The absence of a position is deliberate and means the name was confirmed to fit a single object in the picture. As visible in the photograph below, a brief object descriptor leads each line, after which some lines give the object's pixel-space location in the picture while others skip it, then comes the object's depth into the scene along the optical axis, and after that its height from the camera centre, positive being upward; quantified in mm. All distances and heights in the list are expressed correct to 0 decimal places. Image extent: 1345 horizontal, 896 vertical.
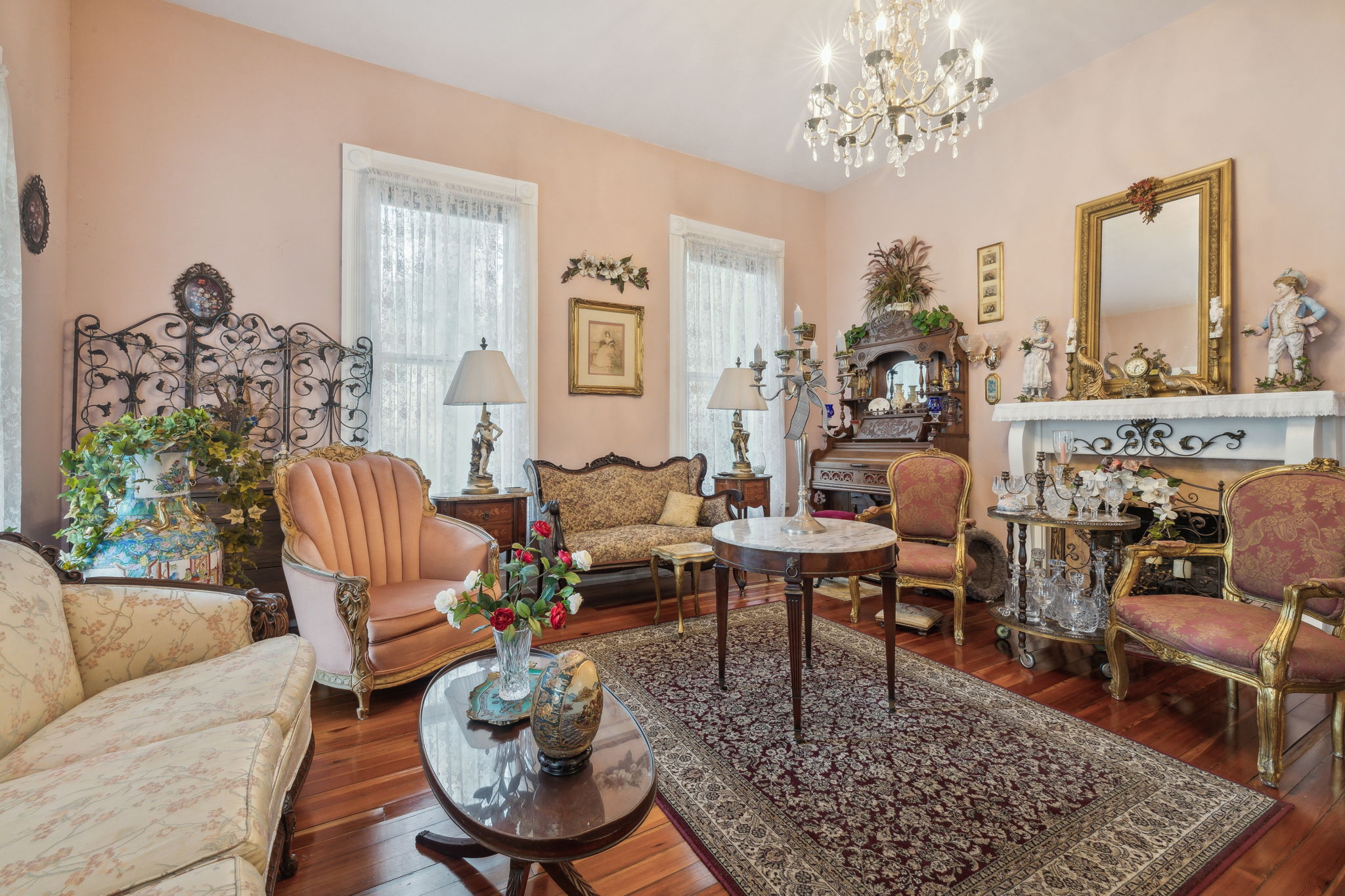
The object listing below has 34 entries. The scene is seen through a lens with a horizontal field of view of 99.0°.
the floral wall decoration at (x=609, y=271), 4508 +1422
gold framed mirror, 3328 +1087
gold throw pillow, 4348 -485
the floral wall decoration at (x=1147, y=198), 3586 +1590
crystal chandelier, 2414 +1619
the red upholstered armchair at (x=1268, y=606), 1911 -622
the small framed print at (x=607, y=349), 4520 +796
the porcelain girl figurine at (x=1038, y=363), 4059 +614
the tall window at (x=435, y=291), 3732 +1067
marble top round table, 2123 -426
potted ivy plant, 2096 -218
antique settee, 3803 -432
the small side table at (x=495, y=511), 3666 -428
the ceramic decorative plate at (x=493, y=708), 1470 -689
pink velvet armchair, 2379 -569
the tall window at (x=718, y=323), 4980 +1140
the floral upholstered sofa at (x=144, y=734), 943 -660
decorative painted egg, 1222 -579
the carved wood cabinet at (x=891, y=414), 4523 +289
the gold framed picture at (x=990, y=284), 4422 +1287
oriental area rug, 1503 -1099
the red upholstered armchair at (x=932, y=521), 3188 -443
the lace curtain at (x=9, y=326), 2113 +444
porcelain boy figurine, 2969 +691
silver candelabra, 2471 +242
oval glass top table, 1046 -709
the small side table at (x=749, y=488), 4828 -344
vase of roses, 1518 -431
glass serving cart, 2773 -635
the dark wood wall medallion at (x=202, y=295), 3240 +862
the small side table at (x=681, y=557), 3381 -670
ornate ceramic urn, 2102 -333
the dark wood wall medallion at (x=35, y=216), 2449 +1010
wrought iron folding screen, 3053 +407
